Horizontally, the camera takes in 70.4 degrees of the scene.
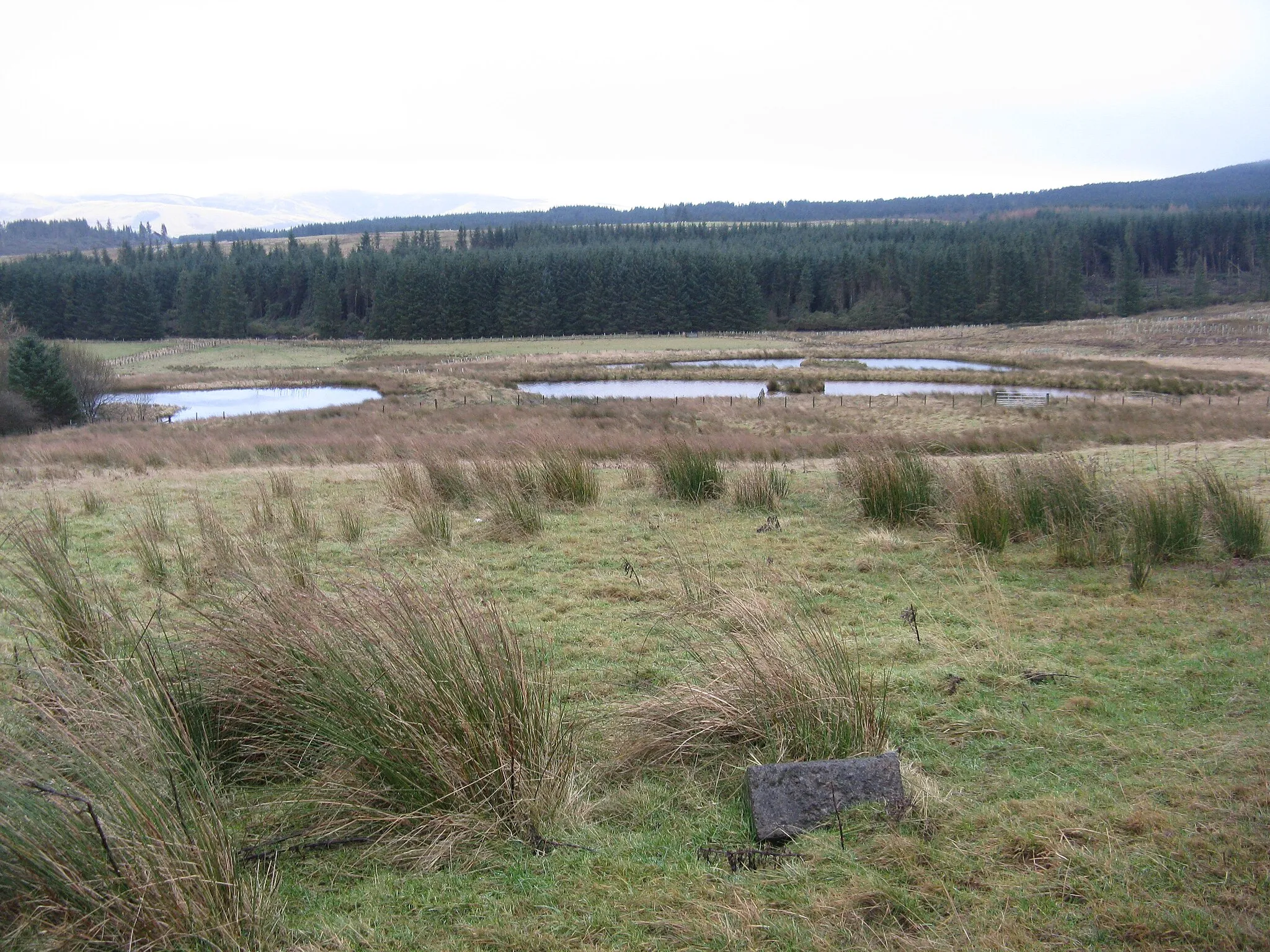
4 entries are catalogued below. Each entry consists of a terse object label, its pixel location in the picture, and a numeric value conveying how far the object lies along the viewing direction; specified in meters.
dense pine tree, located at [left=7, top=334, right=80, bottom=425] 39.53
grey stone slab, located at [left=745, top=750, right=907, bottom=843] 3.49
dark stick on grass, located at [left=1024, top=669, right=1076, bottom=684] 5.05
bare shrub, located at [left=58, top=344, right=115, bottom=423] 45.50
